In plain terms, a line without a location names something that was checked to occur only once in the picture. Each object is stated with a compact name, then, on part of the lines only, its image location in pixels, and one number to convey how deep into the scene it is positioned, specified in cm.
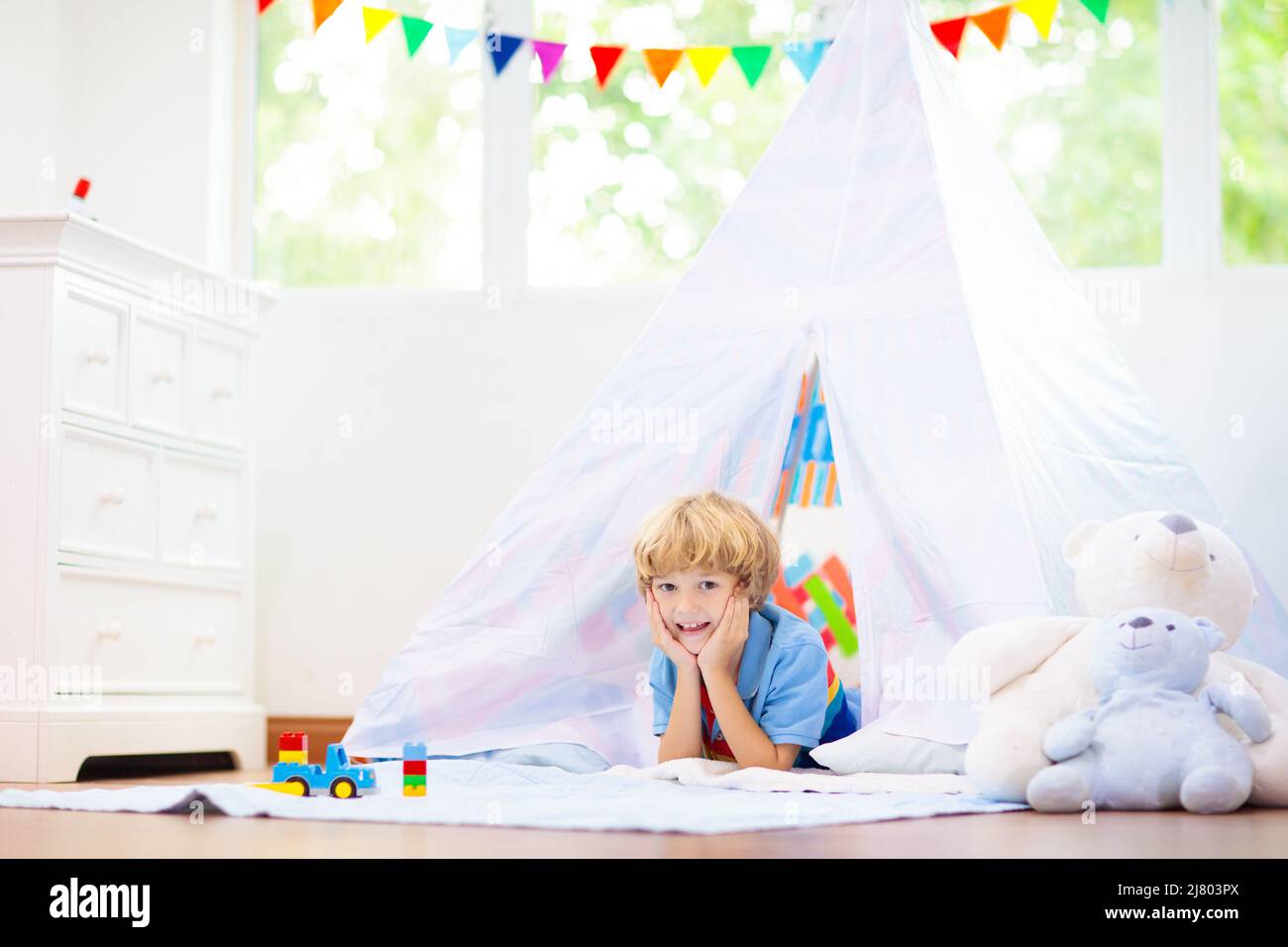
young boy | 218
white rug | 158
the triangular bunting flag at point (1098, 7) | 292
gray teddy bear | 172
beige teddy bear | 178
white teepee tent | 235
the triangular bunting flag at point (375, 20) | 319
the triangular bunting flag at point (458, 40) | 330
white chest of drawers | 259
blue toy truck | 191
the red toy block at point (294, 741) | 199
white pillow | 208
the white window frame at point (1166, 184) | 331
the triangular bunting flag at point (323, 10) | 316
